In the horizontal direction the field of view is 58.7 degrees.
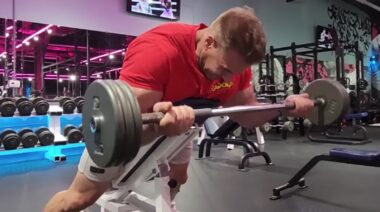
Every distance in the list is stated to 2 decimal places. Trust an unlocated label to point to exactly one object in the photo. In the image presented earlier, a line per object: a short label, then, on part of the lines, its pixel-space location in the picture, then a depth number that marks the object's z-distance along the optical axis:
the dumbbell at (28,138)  3.82
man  0.96
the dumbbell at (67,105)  4.30
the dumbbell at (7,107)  3.79
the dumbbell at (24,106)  3.92
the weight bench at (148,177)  1.32
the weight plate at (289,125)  5.57
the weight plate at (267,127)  5.93
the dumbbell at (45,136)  3.95
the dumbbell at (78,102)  4.41
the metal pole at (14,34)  4.32
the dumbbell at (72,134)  4.19
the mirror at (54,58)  4.34
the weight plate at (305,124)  6.11
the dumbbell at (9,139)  3.69
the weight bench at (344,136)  4.91
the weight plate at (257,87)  5.97
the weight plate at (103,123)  0.78
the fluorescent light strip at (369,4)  8.74
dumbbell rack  3.83
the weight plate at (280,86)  6.27
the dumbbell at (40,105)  4.07
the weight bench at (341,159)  2.14
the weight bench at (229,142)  3.39
